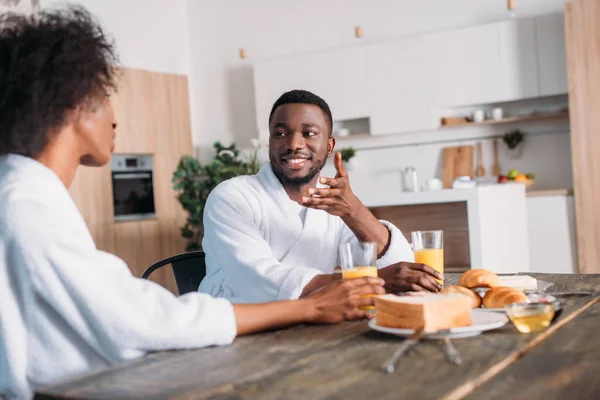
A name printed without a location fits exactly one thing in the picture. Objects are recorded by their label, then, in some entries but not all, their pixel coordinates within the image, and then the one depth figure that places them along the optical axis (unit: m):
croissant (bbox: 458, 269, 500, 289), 1.58
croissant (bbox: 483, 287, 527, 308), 1.42
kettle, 5.66
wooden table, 0.90
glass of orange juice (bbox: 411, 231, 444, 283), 1.79
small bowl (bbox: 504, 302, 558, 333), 1.23
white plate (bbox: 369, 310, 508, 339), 1.19
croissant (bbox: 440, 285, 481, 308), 1.48
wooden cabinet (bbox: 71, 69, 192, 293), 5.79
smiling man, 1.70
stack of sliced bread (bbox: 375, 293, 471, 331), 1.20
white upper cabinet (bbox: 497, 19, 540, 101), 5.41
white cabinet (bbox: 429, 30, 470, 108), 5.65
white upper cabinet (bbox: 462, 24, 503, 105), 5.52
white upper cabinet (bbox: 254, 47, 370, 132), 6.05
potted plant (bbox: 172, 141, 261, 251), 6.01
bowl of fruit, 5.40
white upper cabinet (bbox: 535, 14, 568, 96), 5.29
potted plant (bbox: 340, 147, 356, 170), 6.18
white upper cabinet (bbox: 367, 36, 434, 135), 5.79
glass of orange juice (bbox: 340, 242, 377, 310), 1.53
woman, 1.11
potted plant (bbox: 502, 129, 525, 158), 5.65
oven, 5.98
